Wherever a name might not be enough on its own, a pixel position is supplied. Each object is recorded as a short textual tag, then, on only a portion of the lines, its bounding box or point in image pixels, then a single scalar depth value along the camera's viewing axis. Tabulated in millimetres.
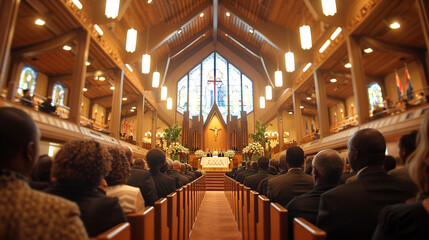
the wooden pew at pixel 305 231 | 1014
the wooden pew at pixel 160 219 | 1859
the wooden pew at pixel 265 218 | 1909
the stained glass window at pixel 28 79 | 9571
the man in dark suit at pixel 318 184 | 1572
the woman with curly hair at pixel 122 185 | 1594
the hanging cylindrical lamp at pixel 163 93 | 12938
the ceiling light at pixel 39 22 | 6926
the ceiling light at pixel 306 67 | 10786
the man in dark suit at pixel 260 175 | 3688
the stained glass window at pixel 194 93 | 18344
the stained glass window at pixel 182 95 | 18234
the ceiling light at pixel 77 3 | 6744
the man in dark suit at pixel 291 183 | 2129
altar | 12500
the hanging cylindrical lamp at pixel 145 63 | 8710
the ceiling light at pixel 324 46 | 8932
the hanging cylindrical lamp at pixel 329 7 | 5285
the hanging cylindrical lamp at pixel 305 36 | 6914
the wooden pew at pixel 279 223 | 1455
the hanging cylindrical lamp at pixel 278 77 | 10145
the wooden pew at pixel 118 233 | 939
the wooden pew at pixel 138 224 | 1396
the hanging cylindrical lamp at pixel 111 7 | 5730
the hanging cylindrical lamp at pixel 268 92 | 13203
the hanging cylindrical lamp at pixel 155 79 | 10807
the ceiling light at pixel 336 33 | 8224
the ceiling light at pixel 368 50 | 8578
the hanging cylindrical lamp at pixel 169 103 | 14164
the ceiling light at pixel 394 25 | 6551
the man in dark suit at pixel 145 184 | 2260
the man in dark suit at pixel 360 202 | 1115
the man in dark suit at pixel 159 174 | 2797
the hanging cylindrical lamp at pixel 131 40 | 7473
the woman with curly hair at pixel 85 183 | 1097
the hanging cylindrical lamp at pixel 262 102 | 14433
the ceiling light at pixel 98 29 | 7973
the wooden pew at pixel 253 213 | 2354
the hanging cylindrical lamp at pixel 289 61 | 8609
